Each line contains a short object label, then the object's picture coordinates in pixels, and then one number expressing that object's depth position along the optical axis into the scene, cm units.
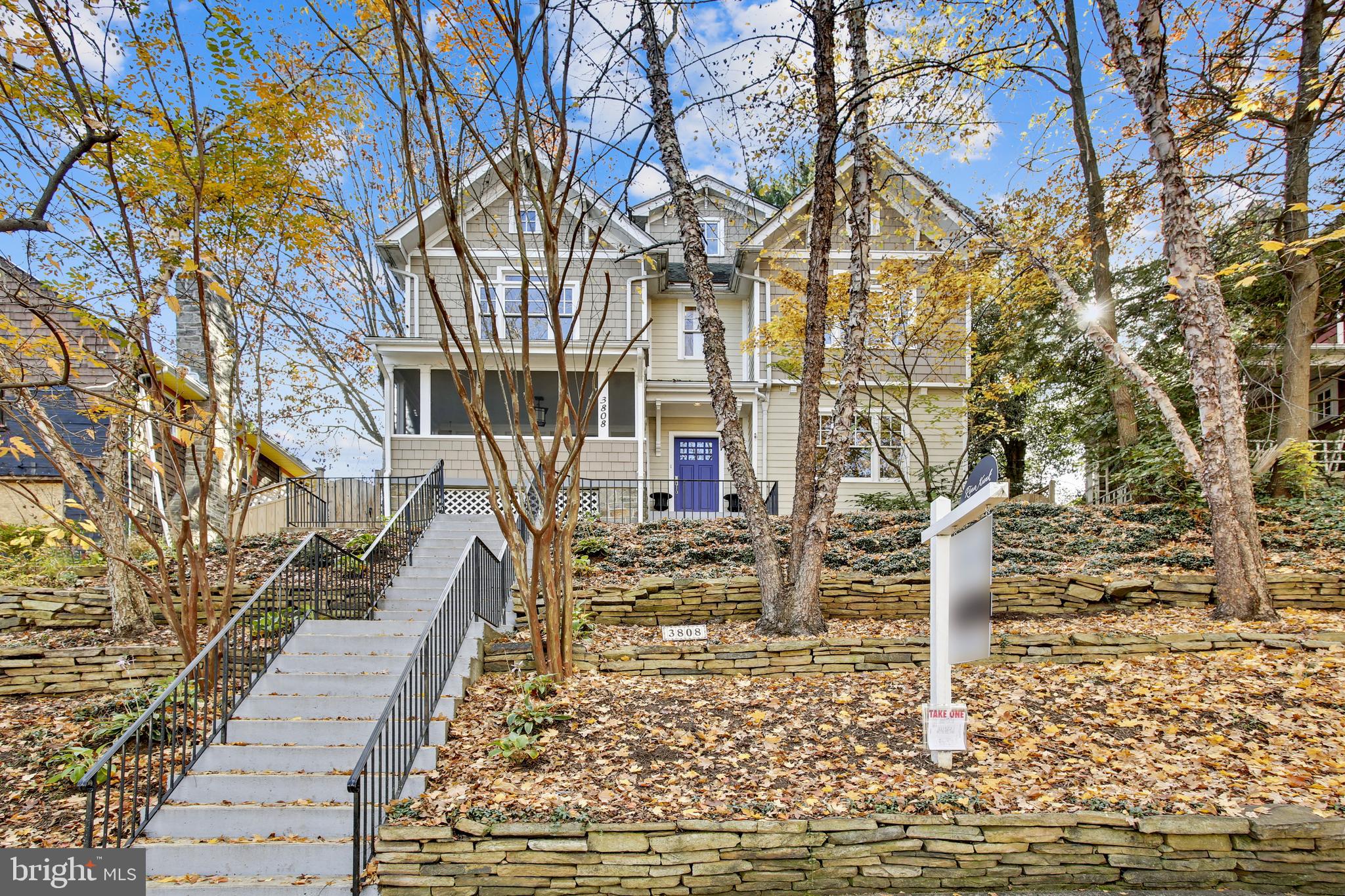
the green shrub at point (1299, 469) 957
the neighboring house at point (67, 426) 950
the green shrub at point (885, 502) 1341
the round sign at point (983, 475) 386
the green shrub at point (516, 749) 448
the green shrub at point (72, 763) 482
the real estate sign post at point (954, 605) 417
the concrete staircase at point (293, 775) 409
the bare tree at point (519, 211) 453
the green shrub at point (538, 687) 530
